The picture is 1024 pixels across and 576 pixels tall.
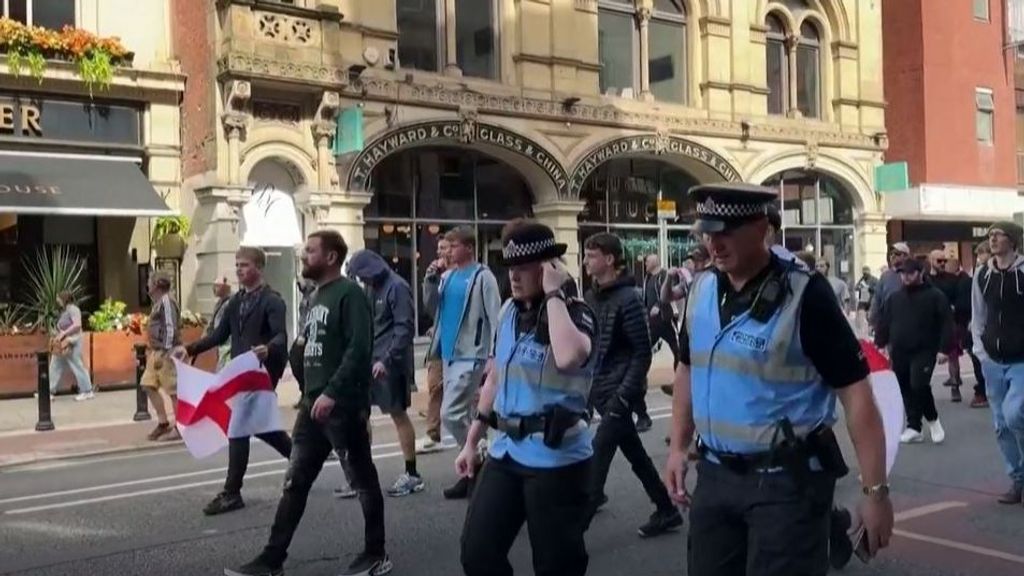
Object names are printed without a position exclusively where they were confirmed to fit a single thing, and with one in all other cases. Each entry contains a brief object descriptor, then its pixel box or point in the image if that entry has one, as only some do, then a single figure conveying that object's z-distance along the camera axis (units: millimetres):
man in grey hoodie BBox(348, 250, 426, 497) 7965
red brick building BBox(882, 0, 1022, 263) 29344
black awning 15484
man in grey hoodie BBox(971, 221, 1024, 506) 7316
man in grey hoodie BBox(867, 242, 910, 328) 10367
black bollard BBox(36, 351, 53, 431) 12328
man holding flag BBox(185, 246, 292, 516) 7391
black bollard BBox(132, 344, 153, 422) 13133
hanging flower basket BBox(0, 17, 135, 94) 16031
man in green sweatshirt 5547
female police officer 4184
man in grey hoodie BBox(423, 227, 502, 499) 7965
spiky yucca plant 15750
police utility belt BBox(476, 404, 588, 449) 4262
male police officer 3281
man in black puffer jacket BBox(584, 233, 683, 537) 6180
